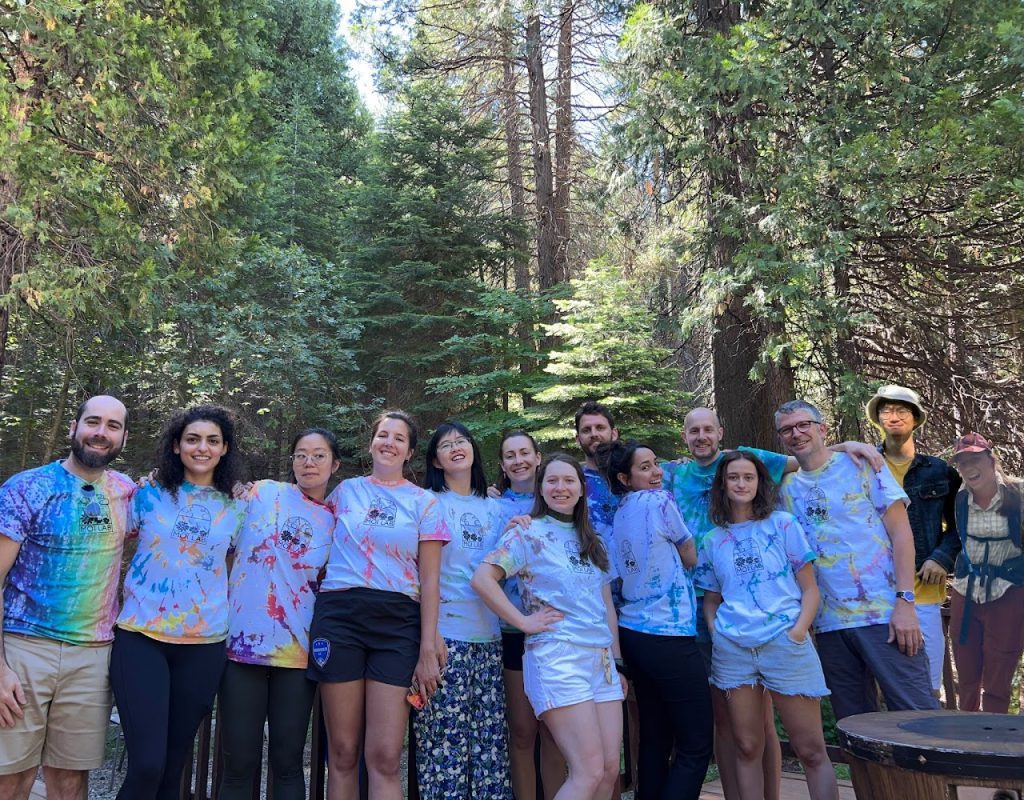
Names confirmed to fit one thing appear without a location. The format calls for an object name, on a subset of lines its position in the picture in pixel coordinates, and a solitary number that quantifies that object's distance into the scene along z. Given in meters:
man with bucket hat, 3.85
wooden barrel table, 2.53
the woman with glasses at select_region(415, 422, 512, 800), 3.27
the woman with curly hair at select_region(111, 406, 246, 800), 2.98
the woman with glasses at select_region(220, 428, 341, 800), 3.17
